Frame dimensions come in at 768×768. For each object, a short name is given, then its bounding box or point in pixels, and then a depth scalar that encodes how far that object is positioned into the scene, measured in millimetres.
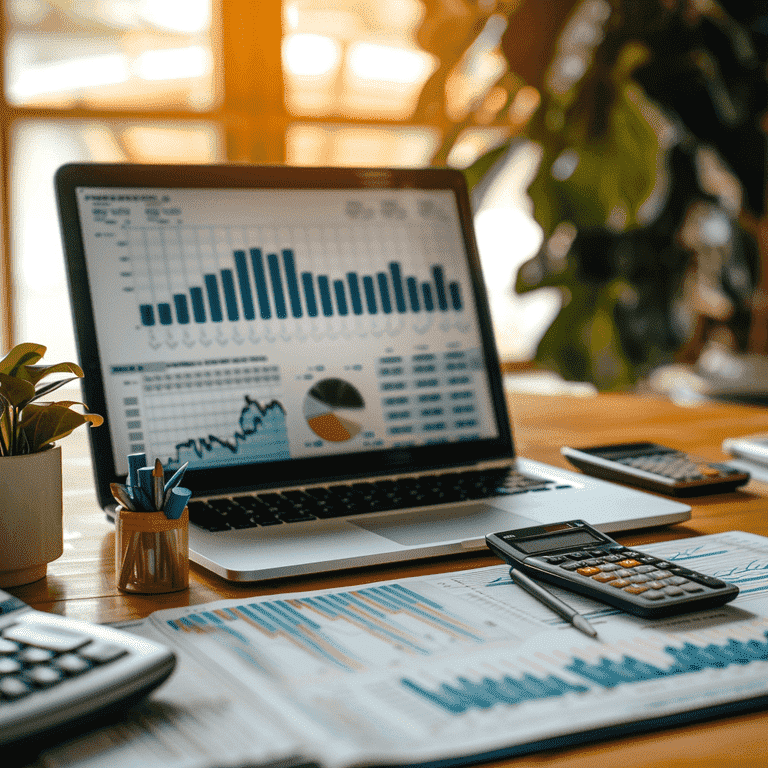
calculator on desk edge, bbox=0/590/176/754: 401
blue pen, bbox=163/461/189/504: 648
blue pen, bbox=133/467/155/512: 643
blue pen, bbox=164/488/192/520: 635
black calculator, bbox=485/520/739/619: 579
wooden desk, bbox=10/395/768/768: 436
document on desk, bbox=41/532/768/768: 419
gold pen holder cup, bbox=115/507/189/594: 639
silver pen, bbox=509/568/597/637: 556
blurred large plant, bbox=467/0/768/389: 2555
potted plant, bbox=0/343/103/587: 640
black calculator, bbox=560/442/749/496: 920
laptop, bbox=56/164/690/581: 830
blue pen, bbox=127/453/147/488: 646
